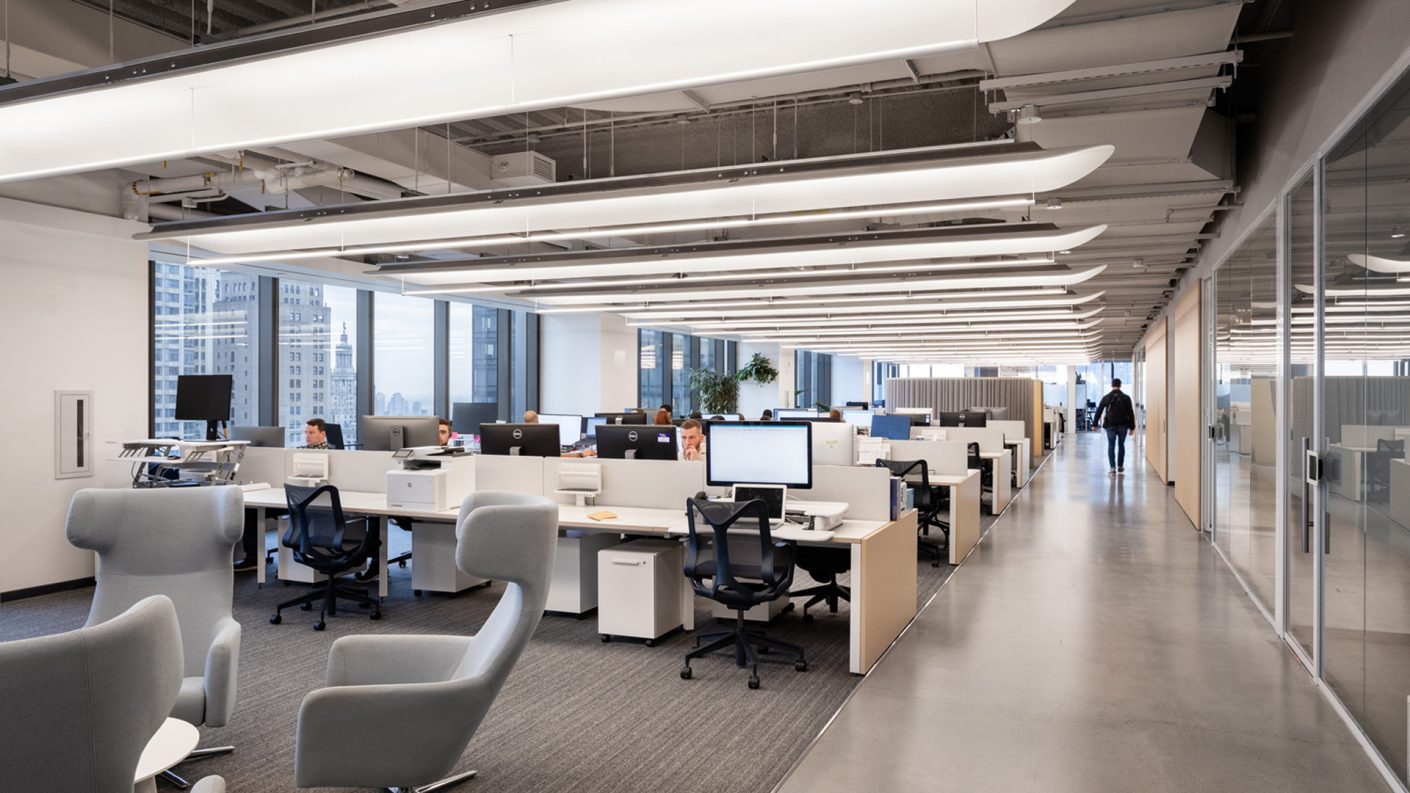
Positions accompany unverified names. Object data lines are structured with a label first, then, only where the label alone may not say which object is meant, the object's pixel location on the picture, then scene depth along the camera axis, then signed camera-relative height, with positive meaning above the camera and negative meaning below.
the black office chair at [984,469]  10.16 -0.87
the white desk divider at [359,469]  6.84 -0.56
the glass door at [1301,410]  4.31 -0.06
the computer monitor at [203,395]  7.71 +0.01
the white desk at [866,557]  4.65 -0.89
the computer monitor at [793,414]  12.90 -0.24
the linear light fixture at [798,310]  11.16 +1.21
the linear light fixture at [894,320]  13.47 +1.22
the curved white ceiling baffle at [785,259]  6.94 +1.20
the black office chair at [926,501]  7.91 -0.95
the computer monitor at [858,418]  11.81 -0.27
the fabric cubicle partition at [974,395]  21.62 +0.08
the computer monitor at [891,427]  9.20 -0.30
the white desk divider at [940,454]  8.55 -0.54
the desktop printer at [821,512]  4.88 -0.64
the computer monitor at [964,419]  13.14 -0.31
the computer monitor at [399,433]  7.13 -0.29
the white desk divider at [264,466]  7.31 -0.58
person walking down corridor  15.93 -0.45
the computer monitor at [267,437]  7.57 -0.35
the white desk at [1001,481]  10.70 -1.05
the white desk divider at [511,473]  6.29 -0.55
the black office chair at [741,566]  4.57 -0.88
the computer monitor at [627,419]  9.94 -0.25
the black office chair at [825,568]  5.64 -1.08
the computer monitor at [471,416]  9.83 -0.22
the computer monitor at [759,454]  5.18 -0.33
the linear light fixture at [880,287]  9.05 +1.19
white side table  1.81 -0.77
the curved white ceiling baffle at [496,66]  2.70 +1.16
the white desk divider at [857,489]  5.39 -0.56
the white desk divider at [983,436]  11.16 -0.48
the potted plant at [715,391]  19.09 +0.13
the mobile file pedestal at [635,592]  5.21 -1.15
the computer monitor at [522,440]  6.66 -0.33
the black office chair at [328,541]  5.84 -0.97
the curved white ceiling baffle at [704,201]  4.69 +1.21
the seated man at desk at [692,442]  7.14 -0.36
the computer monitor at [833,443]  6.41 -0.33
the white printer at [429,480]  6.09 -0.58
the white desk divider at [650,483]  5.83 -0.57
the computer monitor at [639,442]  6.34 -0.32
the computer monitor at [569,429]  9.55 -0.35
